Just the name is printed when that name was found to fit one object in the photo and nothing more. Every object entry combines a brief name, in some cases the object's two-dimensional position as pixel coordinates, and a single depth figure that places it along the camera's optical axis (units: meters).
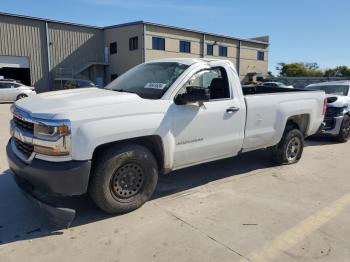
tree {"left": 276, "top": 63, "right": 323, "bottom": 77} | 77.19
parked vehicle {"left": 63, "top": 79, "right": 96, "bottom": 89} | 24.62
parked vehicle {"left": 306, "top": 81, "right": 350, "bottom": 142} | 8.73
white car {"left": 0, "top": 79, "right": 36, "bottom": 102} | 21.47
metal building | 33.78
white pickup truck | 3.49
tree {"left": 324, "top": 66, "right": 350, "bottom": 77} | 68.62
